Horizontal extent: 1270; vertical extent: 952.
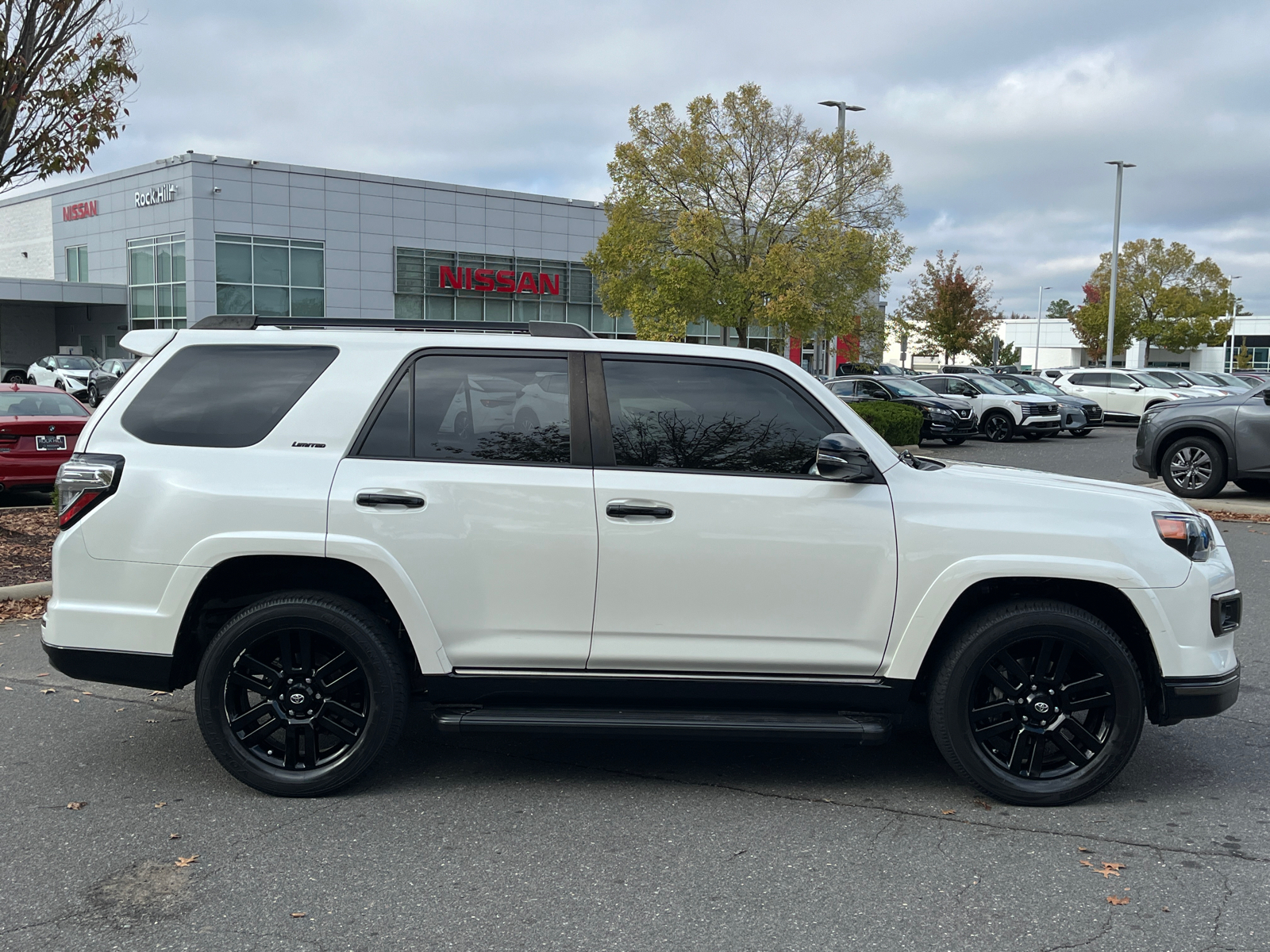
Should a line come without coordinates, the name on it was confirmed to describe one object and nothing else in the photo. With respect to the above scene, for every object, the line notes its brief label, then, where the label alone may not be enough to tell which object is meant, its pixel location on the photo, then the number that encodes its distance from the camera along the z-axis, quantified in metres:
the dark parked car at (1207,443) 13.48
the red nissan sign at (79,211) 47.22
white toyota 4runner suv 4.23
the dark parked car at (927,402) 25.45
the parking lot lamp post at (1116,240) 43.34
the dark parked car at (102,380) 31.56
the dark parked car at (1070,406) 28.50
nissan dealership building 42.12
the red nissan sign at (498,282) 48.16
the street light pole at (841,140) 26.69
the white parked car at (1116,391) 31.66
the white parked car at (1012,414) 26.84
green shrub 21.95
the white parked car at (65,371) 33.62
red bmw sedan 11.73
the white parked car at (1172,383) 30.86
